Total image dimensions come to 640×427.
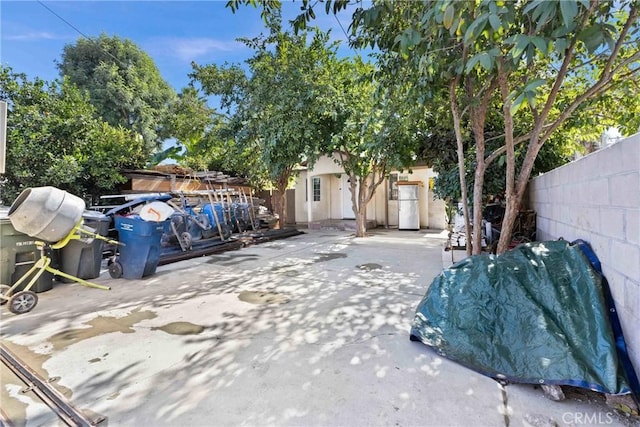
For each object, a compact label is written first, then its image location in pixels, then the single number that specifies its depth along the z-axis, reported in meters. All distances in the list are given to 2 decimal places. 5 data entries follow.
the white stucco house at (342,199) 11.05
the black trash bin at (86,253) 4.39
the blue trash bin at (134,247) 4.64
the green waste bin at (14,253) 3.67
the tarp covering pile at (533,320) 1.81
